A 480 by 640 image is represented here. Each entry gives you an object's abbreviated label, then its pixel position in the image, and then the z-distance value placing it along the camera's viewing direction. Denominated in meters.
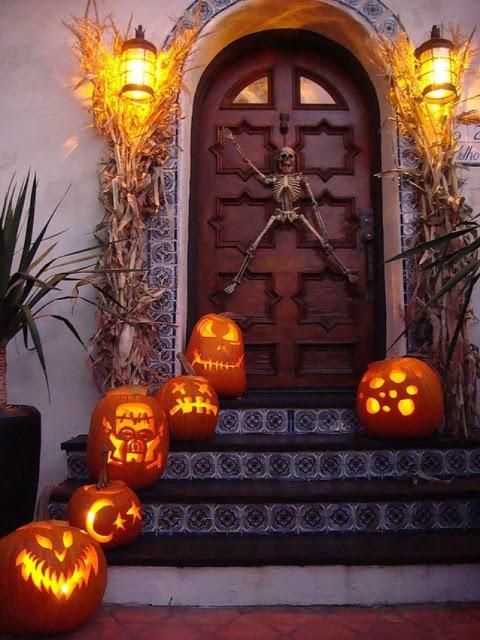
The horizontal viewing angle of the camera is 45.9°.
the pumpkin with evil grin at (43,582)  1.71
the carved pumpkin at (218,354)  3.09
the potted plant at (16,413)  2.33
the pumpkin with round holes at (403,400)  2.69
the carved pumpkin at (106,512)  2.07
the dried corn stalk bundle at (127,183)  3.08
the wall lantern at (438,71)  3.17
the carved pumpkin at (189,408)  2.70
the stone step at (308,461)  2.59
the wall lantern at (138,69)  3.17
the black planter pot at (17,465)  2.32
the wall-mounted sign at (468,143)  3.44
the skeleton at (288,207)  3.65
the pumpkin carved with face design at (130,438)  2.38
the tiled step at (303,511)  2.30
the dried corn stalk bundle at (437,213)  2.93
